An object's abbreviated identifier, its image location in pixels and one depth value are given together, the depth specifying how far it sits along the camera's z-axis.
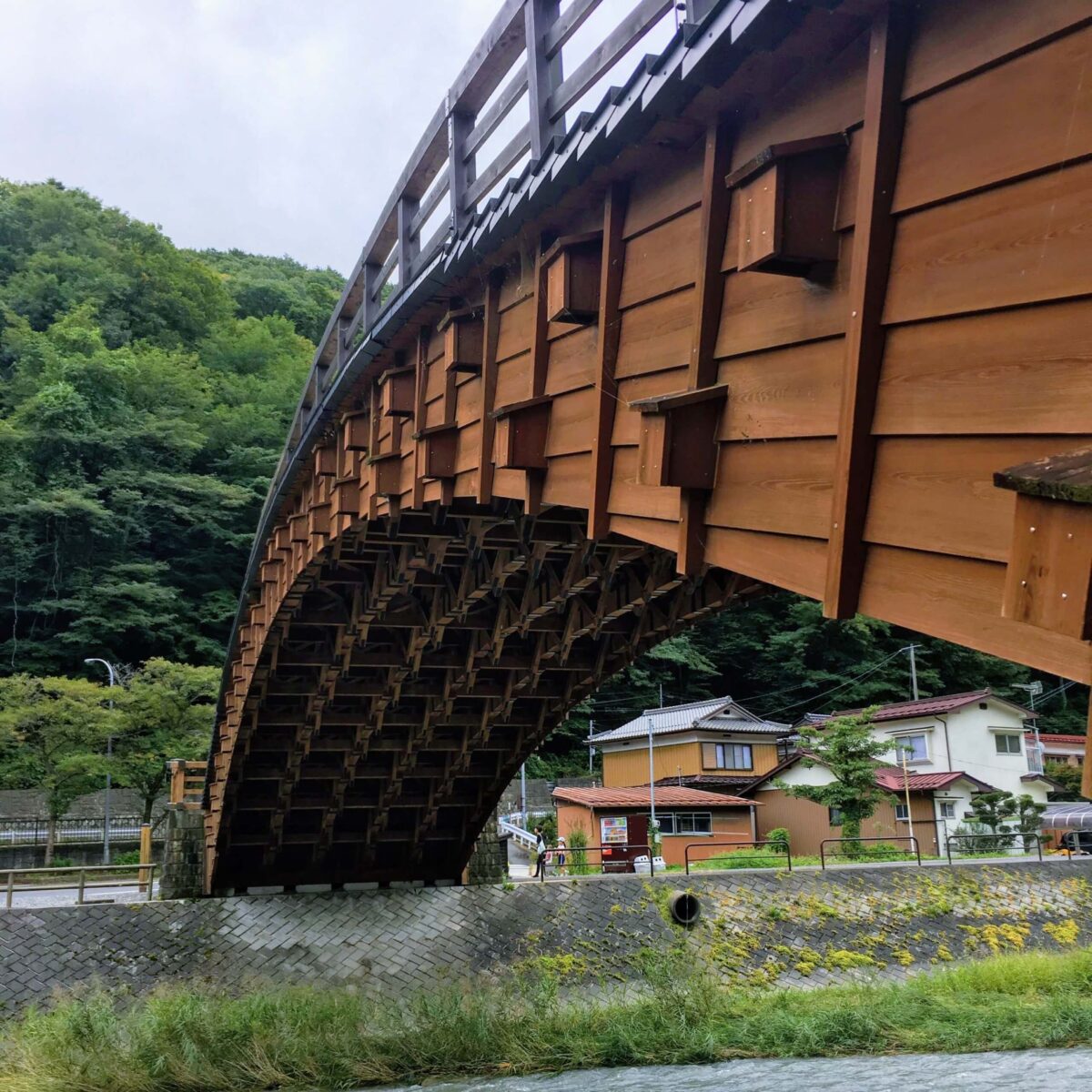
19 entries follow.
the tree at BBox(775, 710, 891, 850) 29.91
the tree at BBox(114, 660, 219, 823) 29.84
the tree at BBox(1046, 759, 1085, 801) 41.12
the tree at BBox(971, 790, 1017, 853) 32.22
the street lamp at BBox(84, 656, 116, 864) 29.02
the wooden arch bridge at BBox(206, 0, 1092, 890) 2.85
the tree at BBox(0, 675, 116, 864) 28.64
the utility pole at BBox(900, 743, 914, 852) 33.28
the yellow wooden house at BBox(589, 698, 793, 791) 38.66
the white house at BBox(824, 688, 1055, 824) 36.09
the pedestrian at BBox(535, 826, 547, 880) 23.76
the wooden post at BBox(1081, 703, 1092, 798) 2.53
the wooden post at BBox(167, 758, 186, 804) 22.25
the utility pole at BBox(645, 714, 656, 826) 29.92
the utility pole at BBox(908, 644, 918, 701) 42.72
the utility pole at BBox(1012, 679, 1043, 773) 40.50
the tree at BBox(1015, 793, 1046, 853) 32.38
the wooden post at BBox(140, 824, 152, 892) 24.38
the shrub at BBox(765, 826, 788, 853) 31.19
